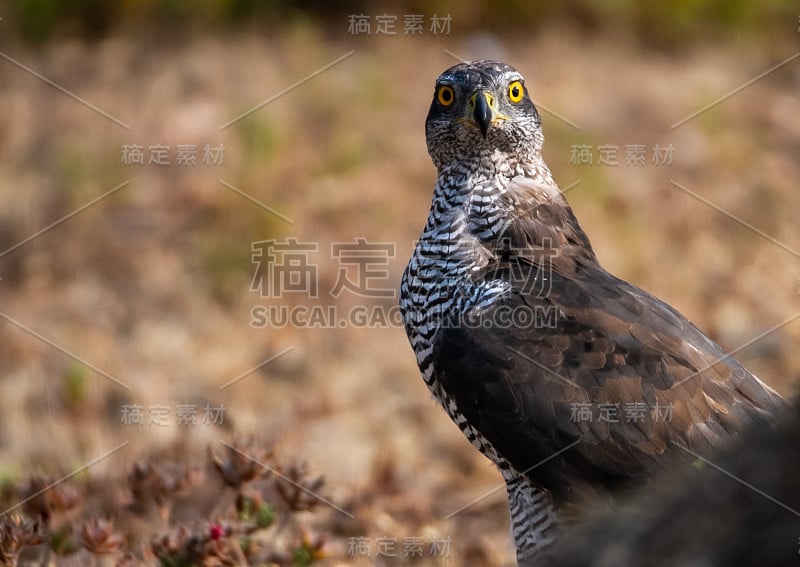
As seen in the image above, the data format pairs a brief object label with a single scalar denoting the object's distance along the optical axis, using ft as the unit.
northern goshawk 23.64
